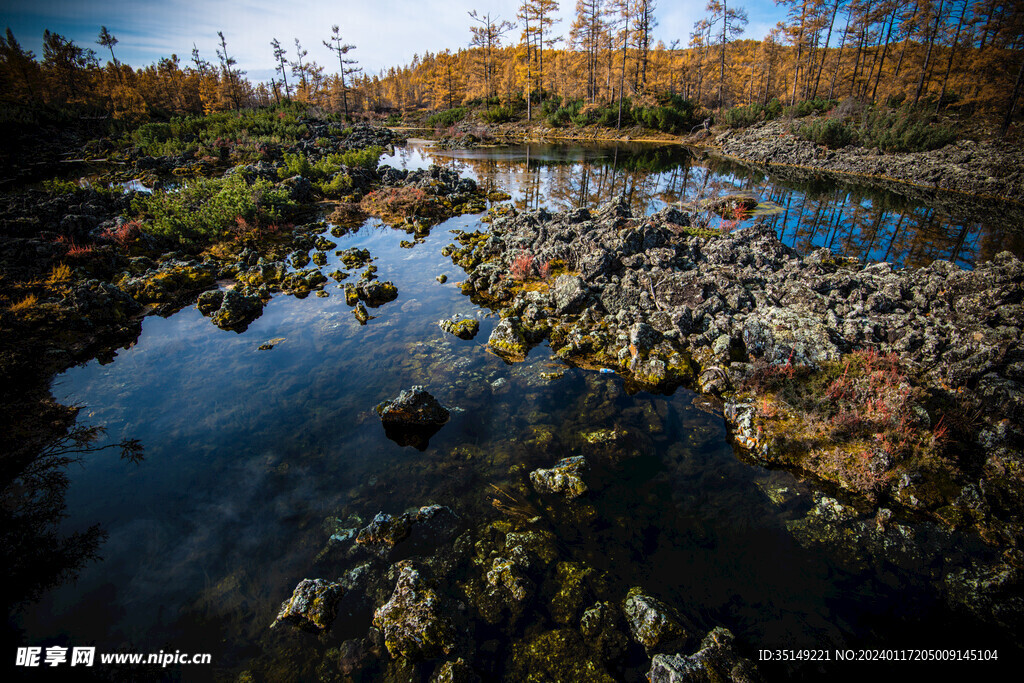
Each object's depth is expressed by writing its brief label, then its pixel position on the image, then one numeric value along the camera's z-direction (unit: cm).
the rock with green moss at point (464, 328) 988
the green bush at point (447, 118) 6134
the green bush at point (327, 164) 2394
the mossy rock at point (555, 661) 386
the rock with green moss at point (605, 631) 406
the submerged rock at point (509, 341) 909
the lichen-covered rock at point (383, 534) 511
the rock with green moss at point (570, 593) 436
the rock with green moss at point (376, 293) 1173
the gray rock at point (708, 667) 369
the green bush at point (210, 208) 1520
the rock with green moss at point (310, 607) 428
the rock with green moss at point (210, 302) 1126
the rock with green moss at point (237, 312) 1053
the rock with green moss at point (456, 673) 373
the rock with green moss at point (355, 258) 1437
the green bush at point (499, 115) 5947
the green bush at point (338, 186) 2286
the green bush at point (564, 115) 5462
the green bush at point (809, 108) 4293
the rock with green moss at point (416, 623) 402
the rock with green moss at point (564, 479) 568
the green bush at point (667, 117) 4912
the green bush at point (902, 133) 2710
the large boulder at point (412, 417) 693
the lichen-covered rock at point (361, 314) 1070
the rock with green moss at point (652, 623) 407
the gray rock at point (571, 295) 1009
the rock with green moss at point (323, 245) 1595
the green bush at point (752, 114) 4512
